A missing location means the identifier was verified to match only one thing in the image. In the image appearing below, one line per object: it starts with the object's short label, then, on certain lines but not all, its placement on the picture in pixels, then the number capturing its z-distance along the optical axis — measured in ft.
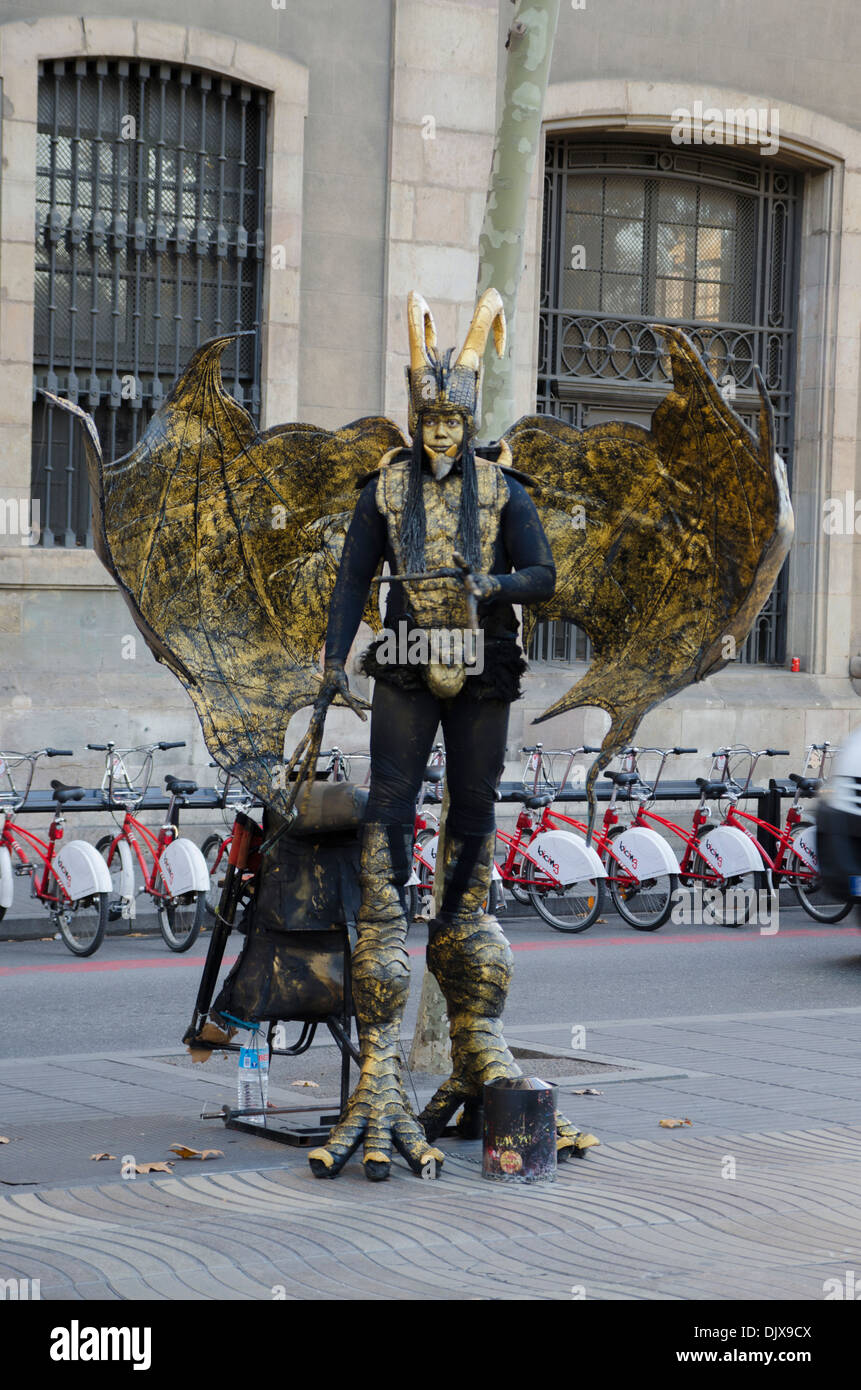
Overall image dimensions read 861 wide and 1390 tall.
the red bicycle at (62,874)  82.64
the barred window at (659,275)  127.34
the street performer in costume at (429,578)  43.27
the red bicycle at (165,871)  83.92
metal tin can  41.22
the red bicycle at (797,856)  99.14
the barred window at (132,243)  110.01
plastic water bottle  47.11
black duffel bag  45.24
